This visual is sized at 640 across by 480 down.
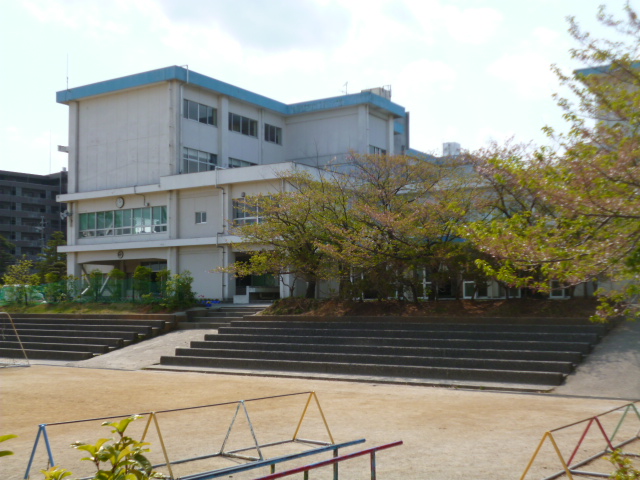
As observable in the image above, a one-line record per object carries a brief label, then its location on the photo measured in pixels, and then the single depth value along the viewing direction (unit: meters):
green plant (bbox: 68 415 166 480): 3.82
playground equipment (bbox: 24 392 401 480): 6.54
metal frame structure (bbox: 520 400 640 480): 7.57
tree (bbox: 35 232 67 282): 53.88
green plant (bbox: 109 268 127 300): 33.41
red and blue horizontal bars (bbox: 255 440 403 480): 5.26
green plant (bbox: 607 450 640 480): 5.31
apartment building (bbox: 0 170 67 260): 90.00
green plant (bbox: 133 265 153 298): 32.66
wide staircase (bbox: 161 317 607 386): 17.11
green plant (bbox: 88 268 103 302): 33.81
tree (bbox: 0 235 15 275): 71.78
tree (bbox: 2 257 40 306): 35.62
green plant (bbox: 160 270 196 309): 30.27
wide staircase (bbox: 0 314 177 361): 25.67
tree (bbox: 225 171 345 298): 25.56
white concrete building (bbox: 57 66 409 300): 35.91
